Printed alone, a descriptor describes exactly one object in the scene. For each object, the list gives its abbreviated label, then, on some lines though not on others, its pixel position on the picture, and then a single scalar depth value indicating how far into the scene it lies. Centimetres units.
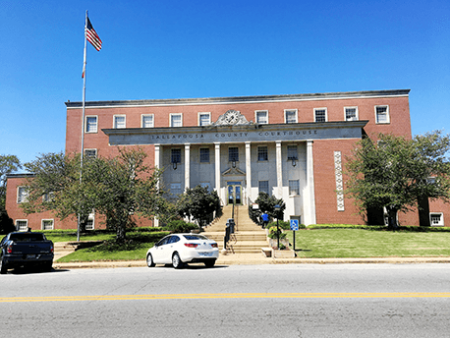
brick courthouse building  3706
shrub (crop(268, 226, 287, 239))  2015
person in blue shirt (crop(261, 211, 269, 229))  3001
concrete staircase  2184
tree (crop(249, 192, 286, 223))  3396
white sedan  1436
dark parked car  1442
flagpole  2853
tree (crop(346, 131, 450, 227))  2939
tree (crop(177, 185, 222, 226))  3381
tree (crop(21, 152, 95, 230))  3063
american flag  2814
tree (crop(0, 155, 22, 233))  5588
